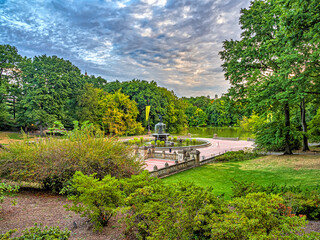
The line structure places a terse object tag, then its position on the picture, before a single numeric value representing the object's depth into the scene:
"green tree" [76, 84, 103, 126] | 38.91
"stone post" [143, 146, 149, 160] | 20.47
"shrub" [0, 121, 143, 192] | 7.25
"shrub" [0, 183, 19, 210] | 5.23
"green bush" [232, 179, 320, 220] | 5.77
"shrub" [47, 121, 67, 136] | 9.43
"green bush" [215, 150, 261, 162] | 18.75
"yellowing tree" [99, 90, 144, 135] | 41.25
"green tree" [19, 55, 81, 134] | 32.69
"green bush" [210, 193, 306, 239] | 3.36
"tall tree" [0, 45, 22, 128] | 34.02
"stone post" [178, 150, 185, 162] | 18.06
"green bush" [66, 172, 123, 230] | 4.73
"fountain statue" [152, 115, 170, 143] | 32.06
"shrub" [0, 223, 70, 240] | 3.88
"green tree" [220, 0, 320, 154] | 11.48
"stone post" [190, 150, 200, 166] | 17.06
